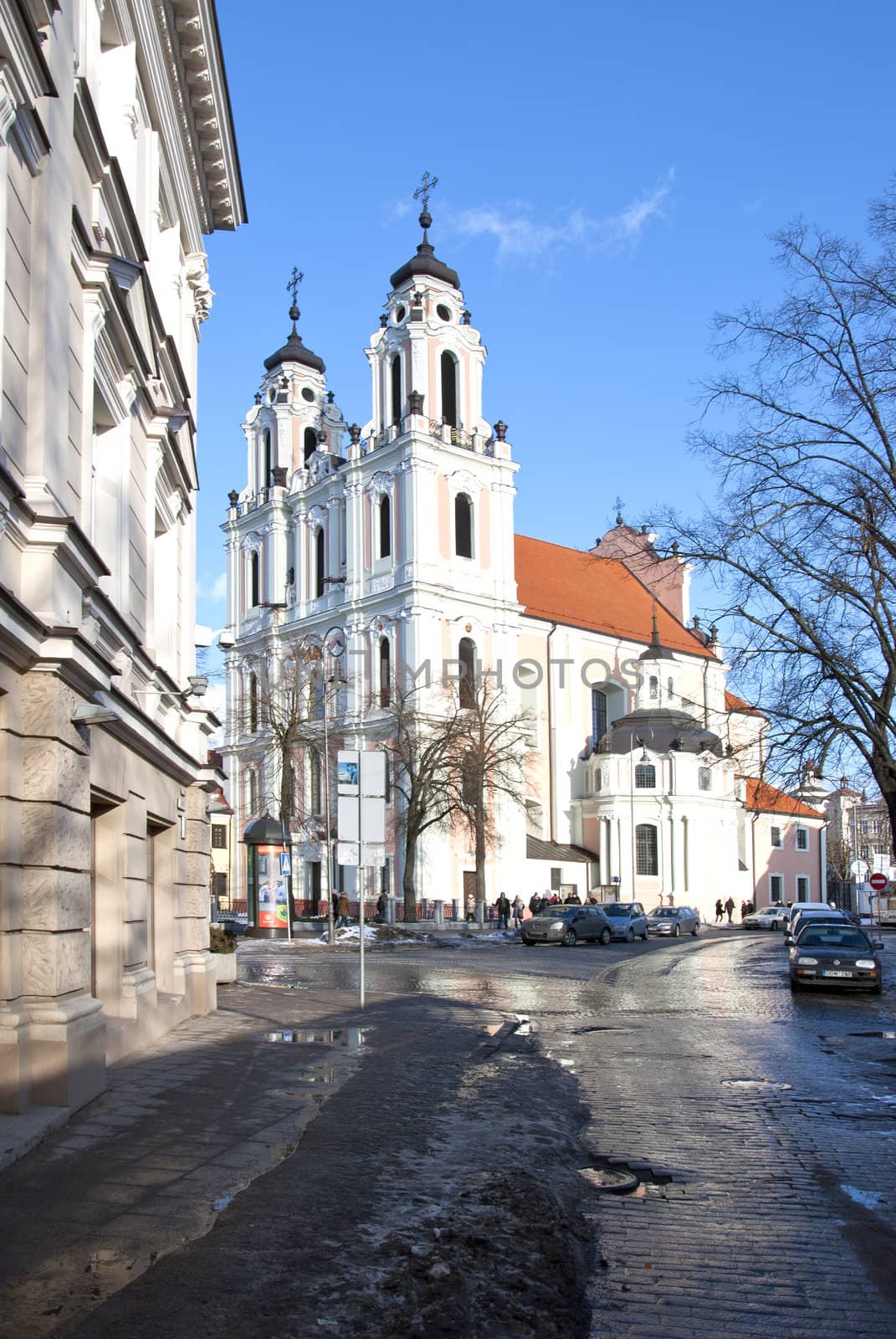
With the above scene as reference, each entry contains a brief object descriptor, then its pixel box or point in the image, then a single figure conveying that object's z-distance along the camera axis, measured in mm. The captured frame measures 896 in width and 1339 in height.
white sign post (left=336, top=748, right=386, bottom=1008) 16859
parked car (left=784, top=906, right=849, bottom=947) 31306
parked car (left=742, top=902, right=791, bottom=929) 65375
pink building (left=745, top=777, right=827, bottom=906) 83125
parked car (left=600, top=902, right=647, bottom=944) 49281
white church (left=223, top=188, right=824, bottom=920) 63094
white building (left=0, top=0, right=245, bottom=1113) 8859
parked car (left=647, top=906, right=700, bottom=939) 56781
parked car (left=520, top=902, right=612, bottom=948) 44906
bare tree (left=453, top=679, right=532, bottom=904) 55156
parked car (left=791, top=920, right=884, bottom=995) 23250
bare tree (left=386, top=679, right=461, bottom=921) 55125
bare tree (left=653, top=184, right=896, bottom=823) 22891
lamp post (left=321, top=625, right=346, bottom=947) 65875
